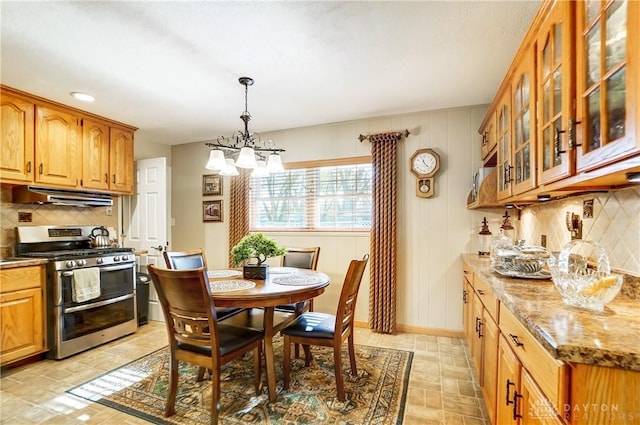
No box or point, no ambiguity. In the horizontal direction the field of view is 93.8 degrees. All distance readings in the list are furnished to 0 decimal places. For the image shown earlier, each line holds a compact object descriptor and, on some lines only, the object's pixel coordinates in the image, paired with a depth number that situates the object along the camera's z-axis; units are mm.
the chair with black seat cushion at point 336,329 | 2027
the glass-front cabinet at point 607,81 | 895
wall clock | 3262
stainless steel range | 2762
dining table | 1896
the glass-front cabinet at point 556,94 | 1222
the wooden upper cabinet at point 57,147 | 2908
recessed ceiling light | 2793
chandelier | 2203
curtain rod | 3349
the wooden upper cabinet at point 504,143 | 2094
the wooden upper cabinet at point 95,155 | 3289
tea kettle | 3488
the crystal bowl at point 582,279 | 1093
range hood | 2906
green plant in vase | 2367
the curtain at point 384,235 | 3340
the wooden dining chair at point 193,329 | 1705
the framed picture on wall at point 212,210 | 4344
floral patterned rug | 1893
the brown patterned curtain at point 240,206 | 4105
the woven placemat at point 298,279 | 2246
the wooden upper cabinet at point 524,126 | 1629
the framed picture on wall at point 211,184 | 4352
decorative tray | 1715
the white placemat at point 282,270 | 2732
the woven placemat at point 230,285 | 2064
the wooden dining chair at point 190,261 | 2620
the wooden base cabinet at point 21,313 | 2477
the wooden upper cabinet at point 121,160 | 3570
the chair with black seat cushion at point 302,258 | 3129
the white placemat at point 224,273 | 2580
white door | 3777
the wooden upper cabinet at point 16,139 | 2648
